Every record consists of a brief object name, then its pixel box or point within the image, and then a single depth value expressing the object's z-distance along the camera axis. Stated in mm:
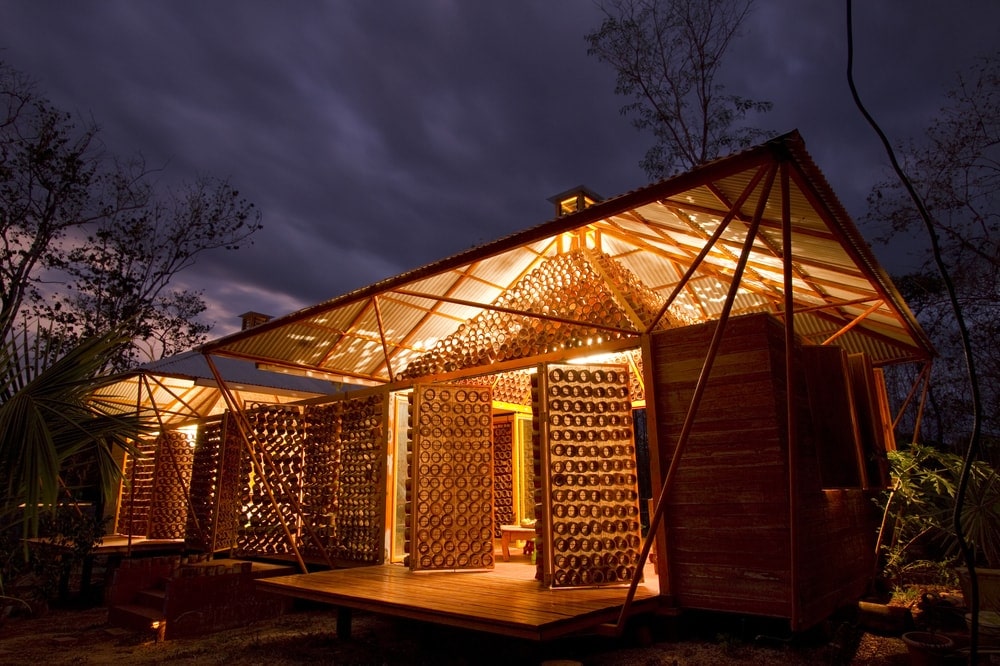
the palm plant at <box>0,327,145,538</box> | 3061
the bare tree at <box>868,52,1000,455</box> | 12070
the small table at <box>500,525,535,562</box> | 7852
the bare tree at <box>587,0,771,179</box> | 13883
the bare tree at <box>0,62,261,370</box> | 12609
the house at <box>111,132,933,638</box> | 4586
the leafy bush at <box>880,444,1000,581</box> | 5242
